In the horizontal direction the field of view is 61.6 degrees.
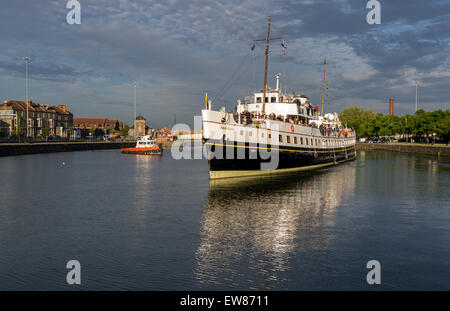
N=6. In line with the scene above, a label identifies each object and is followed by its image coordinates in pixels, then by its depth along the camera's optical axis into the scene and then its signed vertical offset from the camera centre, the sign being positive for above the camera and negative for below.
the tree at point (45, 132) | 143.16 +4.36
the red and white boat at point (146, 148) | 92.69 -0.88
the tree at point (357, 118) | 170.21 +14.12
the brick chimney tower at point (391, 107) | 191.40 +20.21
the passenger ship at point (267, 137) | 35.16 +0.91
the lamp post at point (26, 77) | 81.70 +14.41
